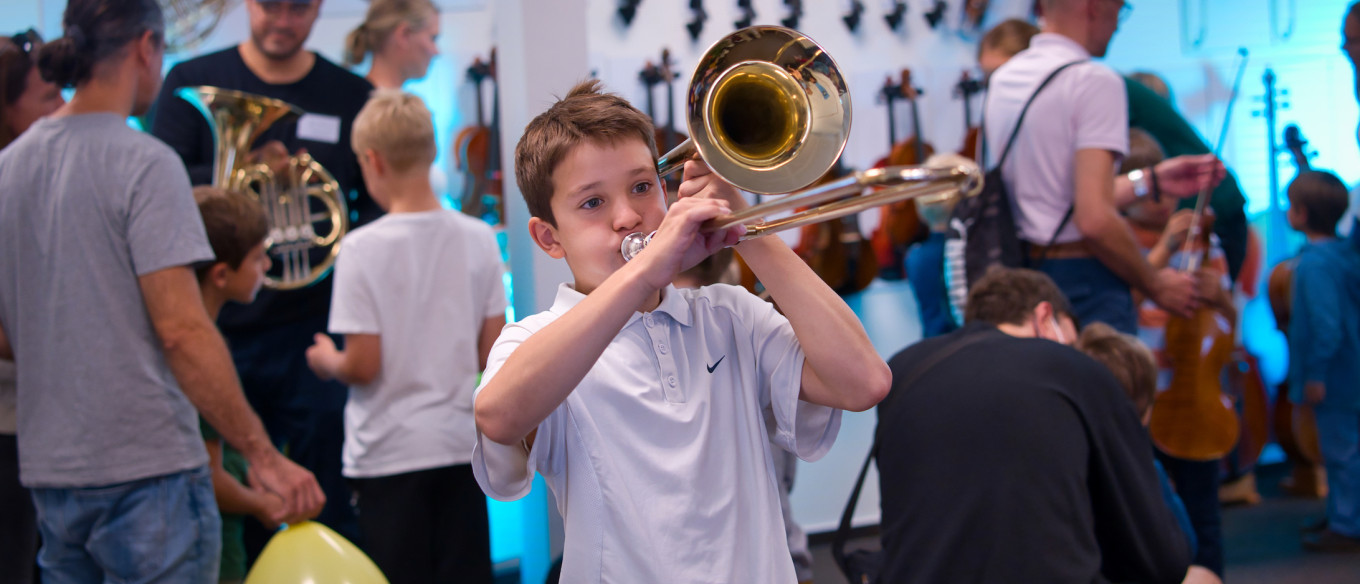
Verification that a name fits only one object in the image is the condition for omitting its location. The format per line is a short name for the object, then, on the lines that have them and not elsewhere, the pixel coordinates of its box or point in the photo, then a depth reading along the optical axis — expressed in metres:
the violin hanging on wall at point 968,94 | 5.07
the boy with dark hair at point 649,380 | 1.31
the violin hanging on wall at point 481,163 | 4.46
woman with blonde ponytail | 3.96
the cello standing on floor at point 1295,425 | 4.97
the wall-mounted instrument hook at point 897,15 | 5.11
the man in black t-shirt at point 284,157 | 3.41
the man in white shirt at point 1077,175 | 2.93
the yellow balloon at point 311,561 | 2.20
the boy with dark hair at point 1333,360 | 4.37
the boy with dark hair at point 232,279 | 2.61
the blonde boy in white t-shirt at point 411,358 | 2.73
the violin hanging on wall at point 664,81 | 4.69
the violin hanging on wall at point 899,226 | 4.85
